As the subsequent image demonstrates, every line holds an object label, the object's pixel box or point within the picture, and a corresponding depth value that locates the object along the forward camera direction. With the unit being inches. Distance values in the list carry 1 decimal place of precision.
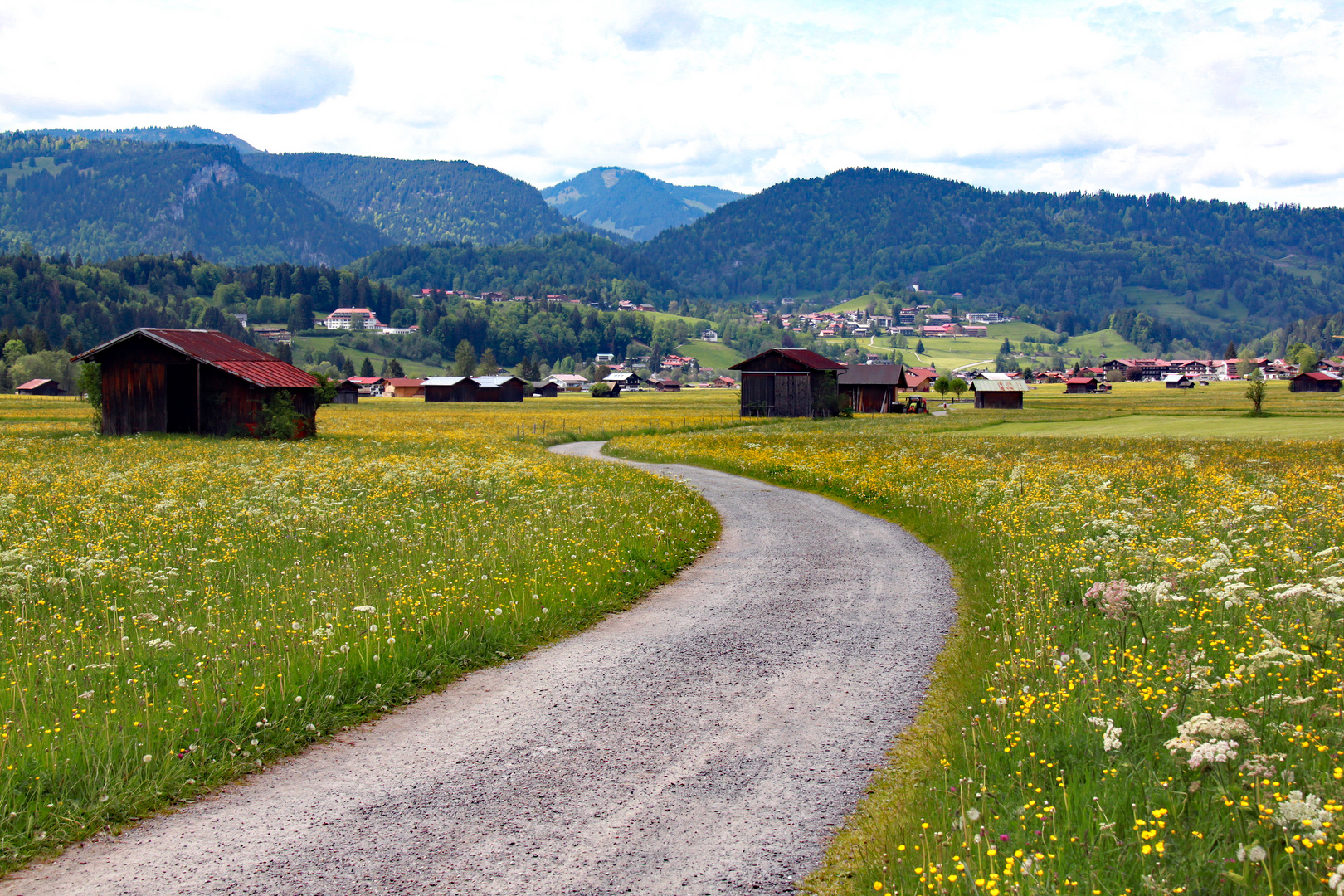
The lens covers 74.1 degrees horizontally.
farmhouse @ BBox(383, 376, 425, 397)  6712.6
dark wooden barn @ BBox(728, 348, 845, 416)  3356.3
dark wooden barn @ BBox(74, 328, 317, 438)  1953.7
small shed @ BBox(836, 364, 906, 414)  4293.8
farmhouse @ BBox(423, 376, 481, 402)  5994.1
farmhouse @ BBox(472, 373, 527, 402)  5999.0
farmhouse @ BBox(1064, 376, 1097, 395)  7298.7
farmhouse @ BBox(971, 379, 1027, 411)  4781.0
